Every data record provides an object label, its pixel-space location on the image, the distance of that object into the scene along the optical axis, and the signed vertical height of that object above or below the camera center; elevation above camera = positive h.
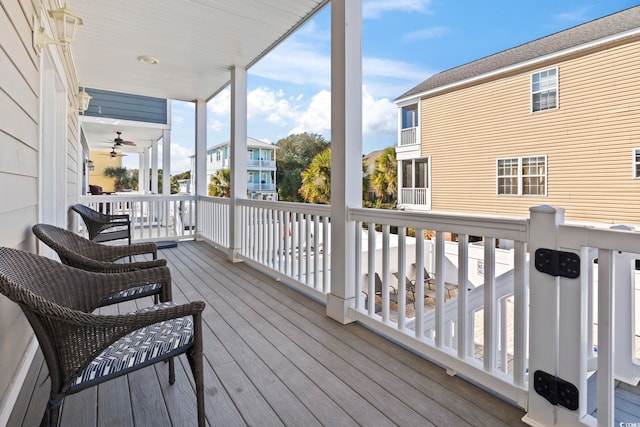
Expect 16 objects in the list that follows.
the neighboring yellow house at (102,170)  20.03 +2.24
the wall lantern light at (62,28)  2.13 +1.19
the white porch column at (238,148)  4.66 +0.83
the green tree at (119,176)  20.77 +1.96
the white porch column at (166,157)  8.23 +1.25
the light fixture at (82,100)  4.47 +1.44
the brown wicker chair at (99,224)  4.08 -0.20
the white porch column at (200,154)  6.11 +0.97
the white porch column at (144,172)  13.19 +1.55
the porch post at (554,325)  1.31 -0.47
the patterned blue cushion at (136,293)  1.85 -0.48
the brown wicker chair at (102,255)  1.77 -0.29
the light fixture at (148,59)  4.33 +1.93
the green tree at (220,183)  11.88 +0.92
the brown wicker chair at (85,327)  1.04 -0.41
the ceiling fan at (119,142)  8.28 +1.62
